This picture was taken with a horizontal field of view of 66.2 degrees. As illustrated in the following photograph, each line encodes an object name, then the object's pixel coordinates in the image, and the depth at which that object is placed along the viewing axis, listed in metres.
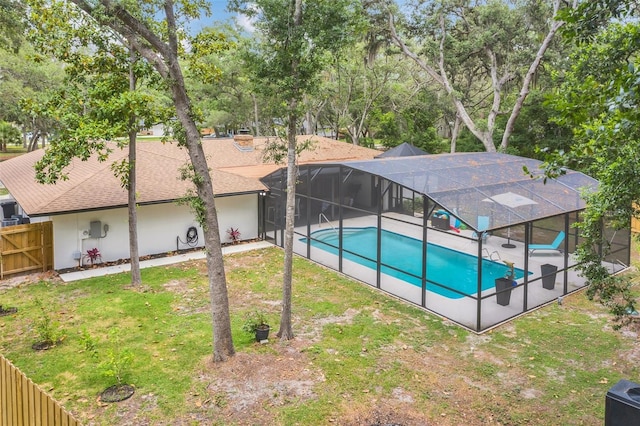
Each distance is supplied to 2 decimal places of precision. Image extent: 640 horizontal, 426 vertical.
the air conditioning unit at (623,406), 5.59
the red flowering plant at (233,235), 17.75
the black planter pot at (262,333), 9.63
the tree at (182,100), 7.98
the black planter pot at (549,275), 12.78
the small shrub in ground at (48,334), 9.37
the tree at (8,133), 39.54
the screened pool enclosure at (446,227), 11.78
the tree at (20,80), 31.20
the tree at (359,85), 28.19
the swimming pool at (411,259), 13.61
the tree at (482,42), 20.59
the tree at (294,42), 8.98
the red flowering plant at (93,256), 14.63
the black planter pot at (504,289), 11.59
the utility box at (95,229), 14.63
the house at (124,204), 14.30
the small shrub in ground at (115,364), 7.84
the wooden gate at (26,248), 13.58
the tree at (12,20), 12.59
